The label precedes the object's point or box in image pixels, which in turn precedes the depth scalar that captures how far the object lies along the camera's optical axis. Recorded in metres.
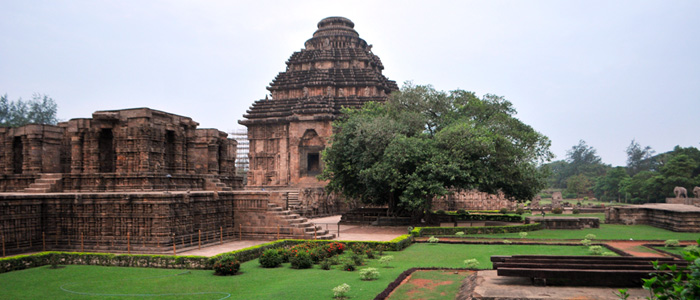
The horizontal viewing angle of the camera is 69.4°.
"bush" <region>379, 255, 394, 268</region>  14.05
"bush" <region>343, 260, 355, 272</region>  13.38
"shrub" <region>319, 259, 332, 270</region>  13.70
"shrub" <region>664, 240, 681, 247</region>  16.92
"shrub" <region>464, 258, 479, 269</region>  12.76
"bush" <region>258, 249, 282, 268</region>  14.16
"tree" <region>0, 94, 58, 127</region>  57.97
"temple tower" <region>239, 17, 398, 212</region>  39.59
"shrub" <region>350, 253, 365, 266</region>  14.23
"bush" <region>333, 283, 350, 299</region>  9.92
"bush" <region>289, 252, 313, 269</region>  13.81
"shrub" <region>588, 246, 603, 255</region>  15.42
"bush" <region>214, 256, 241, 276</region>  12.86
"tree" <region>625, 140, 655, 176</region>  79.88
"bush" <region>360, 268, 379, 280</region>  11.94
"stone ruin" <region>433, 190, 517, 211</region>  38.00
